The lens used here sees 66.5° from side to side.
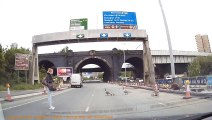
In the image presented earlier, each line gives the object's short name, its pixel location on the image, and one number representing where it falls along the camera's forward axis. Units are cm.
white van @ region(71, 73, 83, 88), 3219
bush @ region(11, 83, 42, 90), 2260
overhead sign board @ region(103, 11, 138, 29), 2252
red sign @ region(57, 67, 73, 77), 3615
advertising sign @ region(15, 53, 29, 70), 2136
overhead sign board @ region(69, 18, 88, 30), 2282
